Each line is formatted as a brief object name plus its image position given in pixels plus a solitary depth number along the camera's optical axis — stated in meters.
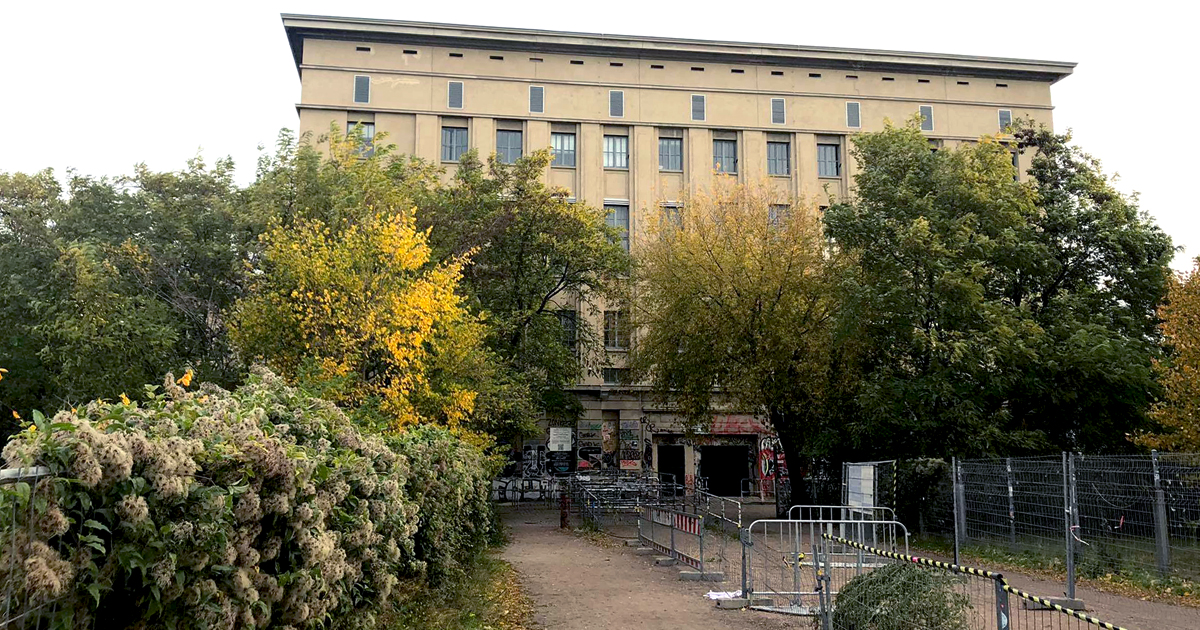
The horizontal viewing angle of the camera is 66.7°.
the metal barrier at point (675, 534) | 16.03
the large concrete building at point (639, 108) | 41.78
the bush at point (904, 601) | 7.27
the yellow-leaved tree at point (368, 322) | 16.47
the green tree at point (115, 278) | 22.75
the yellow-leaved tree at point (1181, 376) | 18.69
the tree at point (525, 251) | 29.11
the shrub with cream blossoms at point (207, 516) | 3.65
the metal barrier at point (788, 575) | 11.91
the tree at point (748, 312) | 25.72
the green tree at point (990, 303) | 22.80
